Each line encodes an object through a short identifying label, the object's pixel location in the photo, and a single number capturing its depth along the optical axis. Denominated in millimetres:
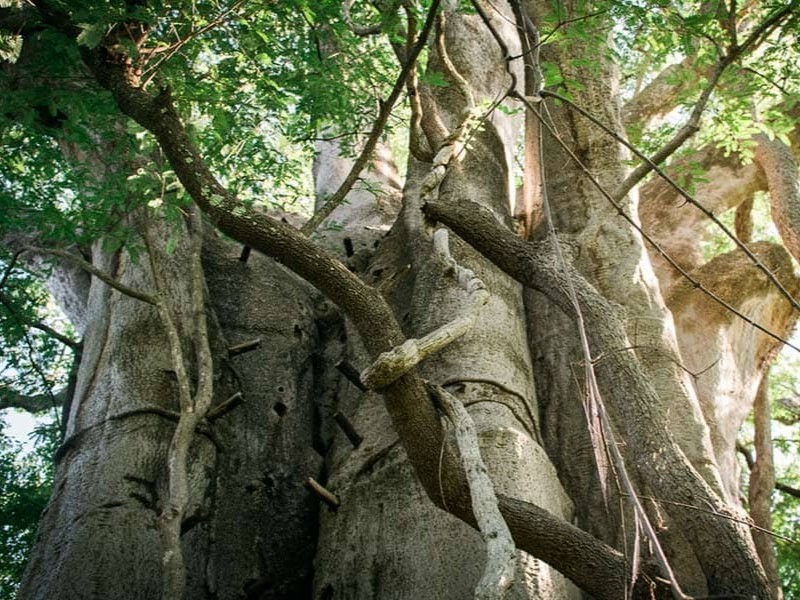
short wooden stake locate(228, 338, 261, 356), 3693
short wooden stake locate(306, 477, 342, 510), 3020
